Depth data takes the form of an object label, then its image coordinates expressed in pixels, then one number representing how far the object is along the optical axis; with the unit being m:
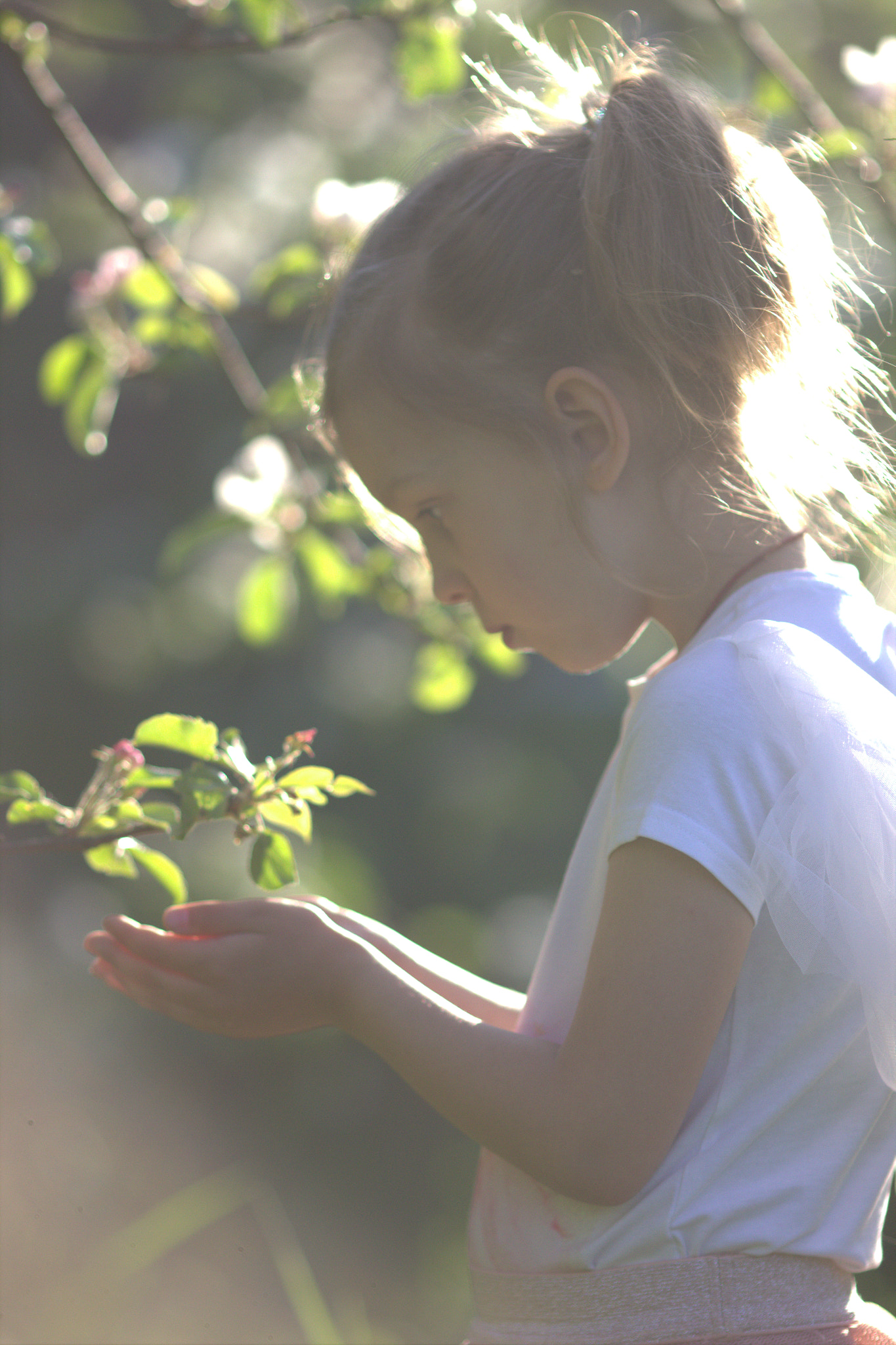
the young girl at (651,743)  2.15
